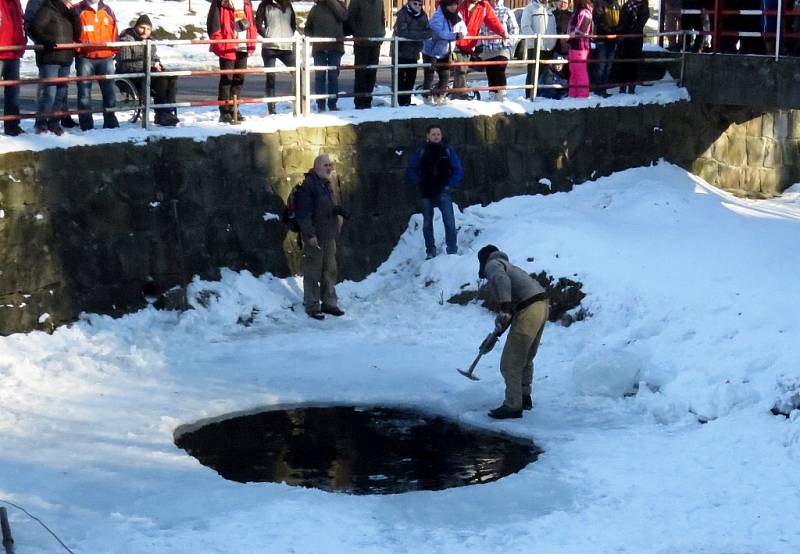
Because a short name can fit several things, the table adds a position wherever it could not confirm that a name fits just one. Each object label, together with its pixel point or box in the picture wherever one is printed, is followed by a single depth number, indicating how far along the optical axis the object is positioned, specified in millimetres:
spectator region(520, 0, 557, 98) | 20000
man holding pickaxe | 11730
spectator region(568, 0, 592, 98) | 18688
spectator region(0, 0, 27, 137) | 13633
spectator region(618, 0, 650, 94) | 19547
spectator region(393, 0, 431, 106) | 17203
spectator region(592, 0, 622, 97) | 19453
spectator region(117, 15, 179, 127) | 14883
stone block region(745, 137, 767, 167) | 20781
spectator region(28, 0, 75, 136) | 13906
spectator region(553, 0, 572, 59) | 19391
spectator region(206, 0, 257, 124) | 15828
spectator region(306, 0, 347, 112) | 16719
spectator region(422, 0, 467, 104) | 17438
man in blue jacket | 16141
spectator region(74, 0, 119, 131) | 14391
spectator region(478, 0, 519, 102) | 18234
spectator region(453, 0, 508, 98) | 18094
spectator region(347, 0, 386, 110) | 17094
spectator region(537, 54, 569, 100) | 19172
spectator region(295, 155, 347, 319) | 15148
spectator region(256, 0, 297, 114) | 16359
